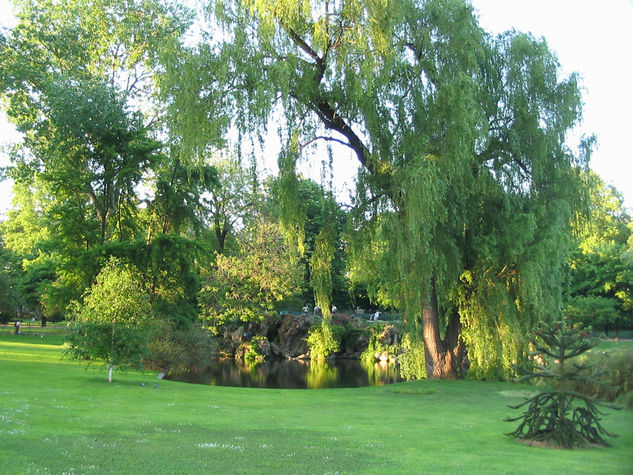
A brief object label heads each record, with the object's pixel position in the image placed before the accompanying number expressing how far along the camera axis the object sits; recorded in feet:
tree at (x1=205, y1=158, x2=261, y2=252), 150.92
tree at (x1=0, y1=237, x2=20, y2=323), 135.63
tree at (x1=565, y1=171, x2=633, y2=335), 143.02
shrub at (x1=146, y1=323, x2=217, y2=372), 92.22
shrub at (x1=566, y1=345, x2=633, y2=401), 53.93
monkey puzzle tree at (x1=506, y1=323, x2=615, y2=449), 35.12
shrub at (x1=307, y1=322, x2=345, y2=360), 146.10
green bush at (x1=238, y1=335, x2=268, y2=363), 138.82
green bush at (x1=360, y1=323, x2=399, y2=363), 147.54
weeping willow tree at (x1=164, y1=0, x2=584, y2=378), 59.62
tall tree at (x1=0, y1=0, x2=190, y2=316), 97.35
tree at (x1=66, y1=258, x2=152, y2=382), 65.67
